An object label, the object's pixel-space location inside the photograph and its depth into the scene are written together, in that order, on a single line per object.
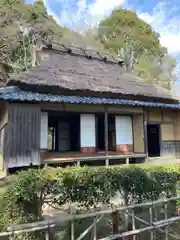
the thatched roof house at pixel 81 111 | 9.20
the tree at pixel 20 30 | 21.48
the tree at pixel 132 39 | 27.88
